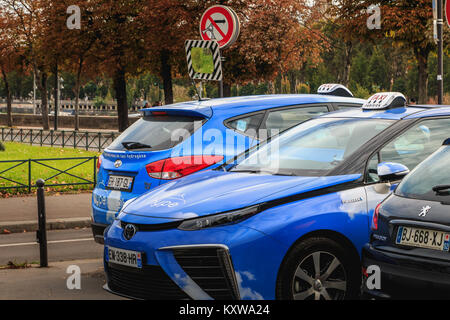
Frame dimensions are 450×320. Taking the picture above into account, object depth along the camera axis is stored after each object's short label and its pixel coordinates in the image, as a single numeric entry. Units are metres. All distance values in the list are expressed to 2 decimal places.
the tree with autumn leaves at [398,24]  26.36
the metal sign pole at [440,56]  16.67
